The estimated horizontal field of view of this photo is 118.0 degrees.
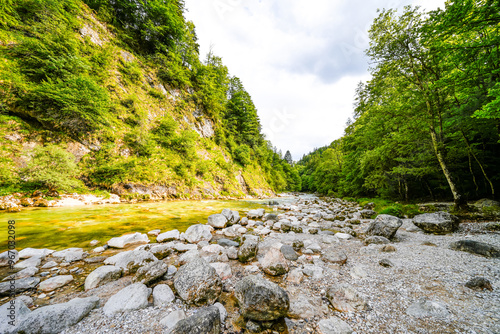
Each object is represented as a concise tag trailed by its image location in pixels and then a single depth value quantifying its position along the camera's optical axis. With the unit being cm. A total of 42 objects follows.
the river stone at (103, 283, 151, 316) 192
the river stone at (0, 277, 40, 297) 220
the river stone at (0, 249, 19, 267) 296
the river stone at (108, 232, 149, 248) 392
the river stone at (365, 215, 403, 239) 455
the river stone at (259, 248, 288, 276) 294
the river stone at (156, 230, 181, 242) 443
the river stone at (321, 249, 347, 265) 331
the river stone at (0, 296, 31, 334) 148
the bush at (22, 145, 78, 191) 740
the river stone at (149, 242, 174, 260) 349
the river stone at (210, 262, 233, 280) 281
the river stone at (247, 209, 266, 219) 794
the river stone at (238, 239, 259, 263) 340
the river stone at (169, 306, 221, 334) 150
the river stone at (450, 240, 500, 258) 312
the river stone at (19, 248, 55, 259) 320
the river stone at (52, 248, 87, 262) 322
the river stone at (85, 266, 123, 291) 244
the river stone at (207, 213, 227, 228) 592
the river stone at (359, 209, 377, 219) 790
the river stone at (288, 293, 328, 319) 199
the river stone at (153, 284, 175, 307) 211
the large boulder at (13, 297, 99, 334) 149
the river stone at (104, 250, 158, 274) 286
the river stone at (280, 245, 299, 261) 354
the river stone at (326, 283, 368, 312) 206
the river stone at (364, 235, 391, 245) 425
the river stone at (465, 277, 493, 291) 223
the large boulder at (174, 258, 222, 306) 214
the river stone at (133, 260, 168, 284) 253
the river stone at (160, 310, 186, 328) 178
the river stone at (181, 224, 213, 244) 449
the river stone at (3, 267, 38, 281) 257
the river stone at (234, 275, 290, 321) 186
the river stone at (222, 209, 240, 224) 644
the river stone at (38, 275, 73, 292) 234
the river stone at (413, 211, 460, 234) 482
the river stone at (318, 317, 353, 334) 171
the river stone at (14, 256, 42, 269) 287
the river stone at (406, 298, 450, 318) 187
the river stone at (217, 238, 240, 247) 432
